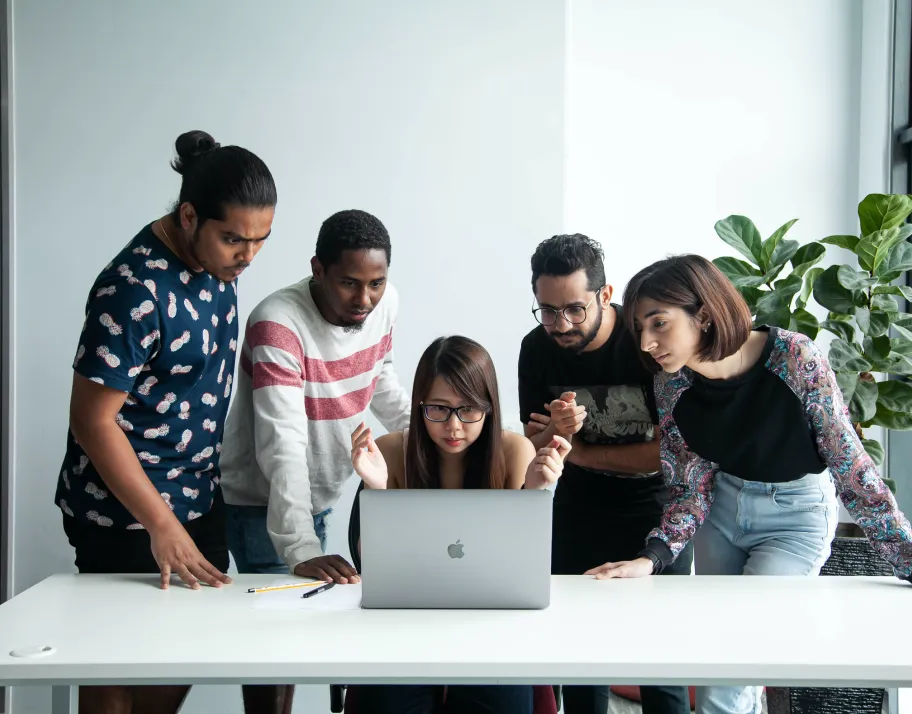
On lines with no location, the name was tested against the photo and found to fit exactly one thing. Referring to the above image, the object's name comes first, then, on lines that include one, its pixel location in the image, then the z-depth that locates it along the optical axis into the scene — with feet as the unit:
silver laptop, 5.00
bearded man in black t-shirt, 7.24
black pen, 5.62
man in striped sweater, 6.35
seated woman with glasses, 6.58
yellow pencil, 5.78
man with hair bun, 5.68
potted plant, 8.64
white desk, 4.36
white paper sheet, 5.40
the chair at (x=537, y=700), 6.16
